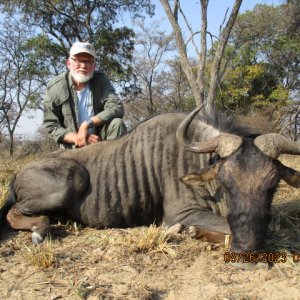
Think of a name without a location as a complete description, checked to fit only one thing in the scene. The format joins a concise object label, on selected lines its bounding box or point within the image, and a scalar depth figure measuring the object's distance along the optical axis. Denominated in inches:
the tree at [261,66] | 854.5
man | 185.9
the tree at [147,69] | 1129.6
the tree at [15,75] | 737.6
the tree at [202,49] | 423.5
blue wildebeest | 134.8
